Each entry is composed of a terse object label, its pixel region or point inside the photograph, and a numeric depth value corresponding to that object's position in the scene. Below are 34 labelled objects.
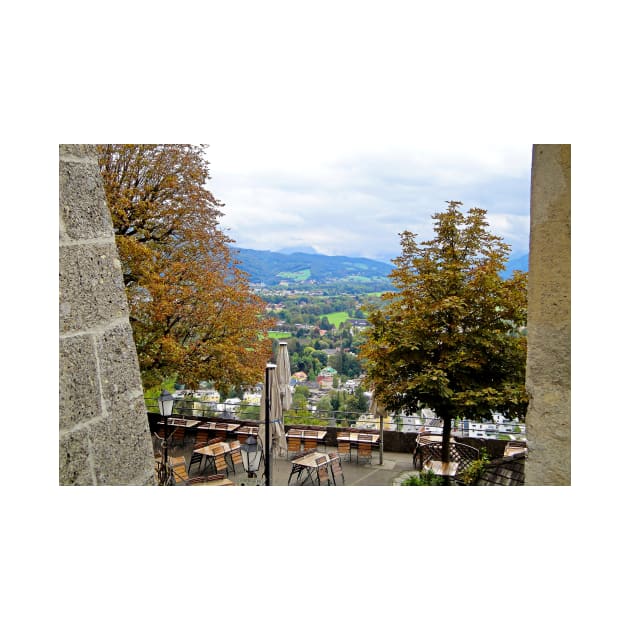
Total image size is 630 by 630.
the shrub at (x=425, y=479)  8.15
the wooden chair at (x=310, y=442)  11.84
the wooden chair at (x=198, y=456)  11.08
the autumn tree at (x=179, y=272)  10.59
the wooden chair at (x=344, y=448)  11.34
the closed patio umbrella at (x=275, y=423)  10.04
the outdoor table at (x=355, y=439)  11.31
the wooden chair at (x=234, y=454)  10.89
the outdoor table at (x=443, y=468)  8.86
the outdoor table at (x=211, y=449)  10.56
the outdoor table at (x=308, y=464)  9.24
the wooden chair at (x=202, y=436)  12.89
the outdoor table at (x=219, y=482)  8.69
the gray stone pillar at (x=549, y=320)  2.35
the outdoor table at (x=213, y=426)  12.80
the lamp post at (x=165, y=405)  8.27
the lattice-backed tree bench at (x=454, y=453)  9.54
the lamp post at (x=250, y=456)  6.00
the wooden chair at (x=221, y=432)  12.79
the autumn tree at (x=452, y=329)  8.24
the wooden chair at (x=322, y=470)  9.33
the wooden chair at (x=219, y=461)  10.53
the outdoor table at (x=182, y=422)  13.30
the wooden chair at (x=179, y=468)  9.74
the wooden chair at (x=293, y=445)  11.91
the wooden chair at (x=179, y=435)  13.08
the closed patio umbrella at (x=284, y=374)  10.75
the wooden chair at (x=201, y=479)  8.78
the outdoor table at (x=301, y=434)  12.02
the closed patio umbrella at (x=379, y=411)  9.83
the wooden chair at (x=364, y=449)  11.08
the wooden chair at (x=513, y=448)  10.52
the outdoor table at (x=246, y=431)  12.69
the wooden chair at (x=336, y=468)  9.91
